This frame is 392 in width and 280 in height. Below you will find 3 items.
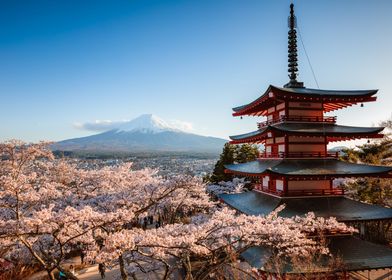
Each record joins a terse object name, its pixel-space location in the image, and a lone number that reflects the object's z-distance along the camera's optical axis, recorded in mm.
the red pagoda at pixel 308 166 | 10820
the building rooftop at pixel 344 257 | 9336
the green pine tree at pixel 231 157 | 30147
